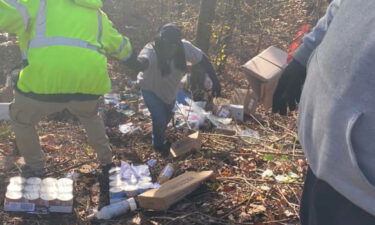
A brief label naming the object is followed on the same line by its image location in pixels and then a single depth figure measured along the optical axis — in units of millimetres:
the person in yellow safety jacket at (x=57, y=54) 3049
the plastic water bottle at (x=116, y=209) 3305
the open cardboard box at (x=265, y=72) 4434
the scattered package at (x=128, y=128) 4996
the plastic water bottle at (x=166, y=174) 3783
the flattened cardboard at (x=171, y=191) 3287
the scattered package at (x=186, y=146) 4305
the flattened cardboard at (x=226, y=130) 4980
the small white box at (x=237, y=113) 5547
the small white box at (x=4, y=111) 4922
